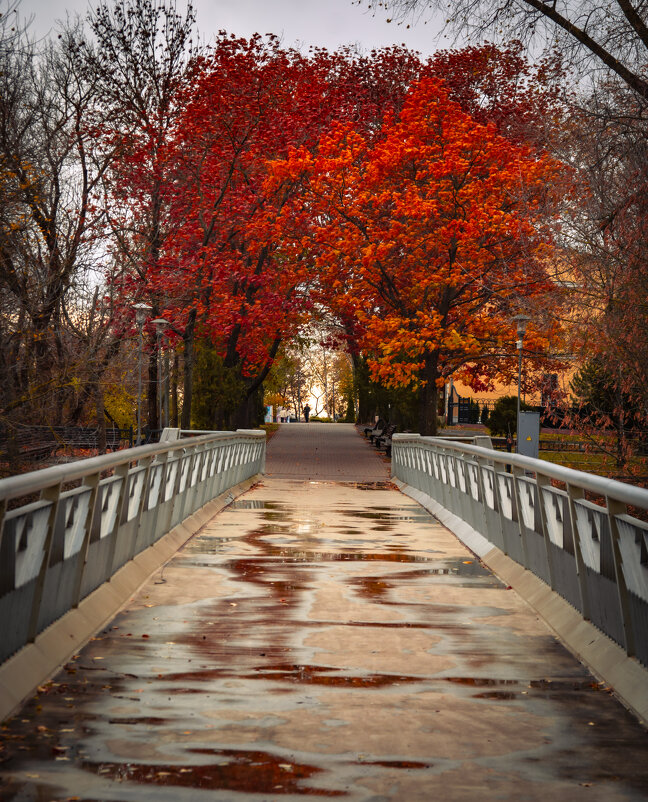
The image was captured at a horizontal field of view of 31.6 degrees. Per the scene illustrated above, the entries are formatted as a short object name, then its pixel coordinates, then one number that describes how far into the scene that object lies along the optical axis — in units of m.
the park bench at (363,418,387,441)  52.55
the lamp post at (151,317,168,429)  35.18
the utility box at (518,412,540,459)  32.25
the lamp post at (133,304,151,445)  34.75
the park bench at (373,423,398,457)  45.94
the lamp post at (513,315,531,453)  31.23
